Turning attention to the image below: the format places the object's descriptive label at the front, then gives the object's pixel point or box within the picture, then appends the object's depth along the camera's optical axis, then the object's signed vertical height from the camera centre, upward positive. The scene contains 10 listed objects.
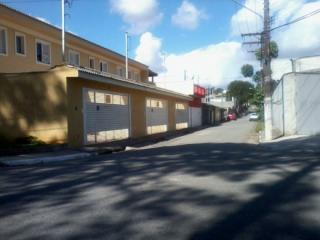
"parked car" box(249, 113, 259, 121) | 38.84 -0.05
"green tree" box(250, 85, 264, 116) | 26.13 +1.71
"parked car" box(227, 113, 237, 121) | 48.16 +0.04
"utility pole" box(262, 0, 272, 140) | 14.00 +2.21
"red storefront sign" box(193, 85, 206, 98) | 30.51 +3.16
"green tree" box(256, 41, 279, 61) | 36.47 +9.17
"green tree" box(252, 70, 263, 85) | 38.35 +5.89
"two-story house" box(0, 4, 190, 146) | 11.73 +1.34
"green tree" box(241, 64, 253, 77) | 50.22 +8.71
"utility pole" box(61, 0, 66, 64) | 15.14 +4.52
